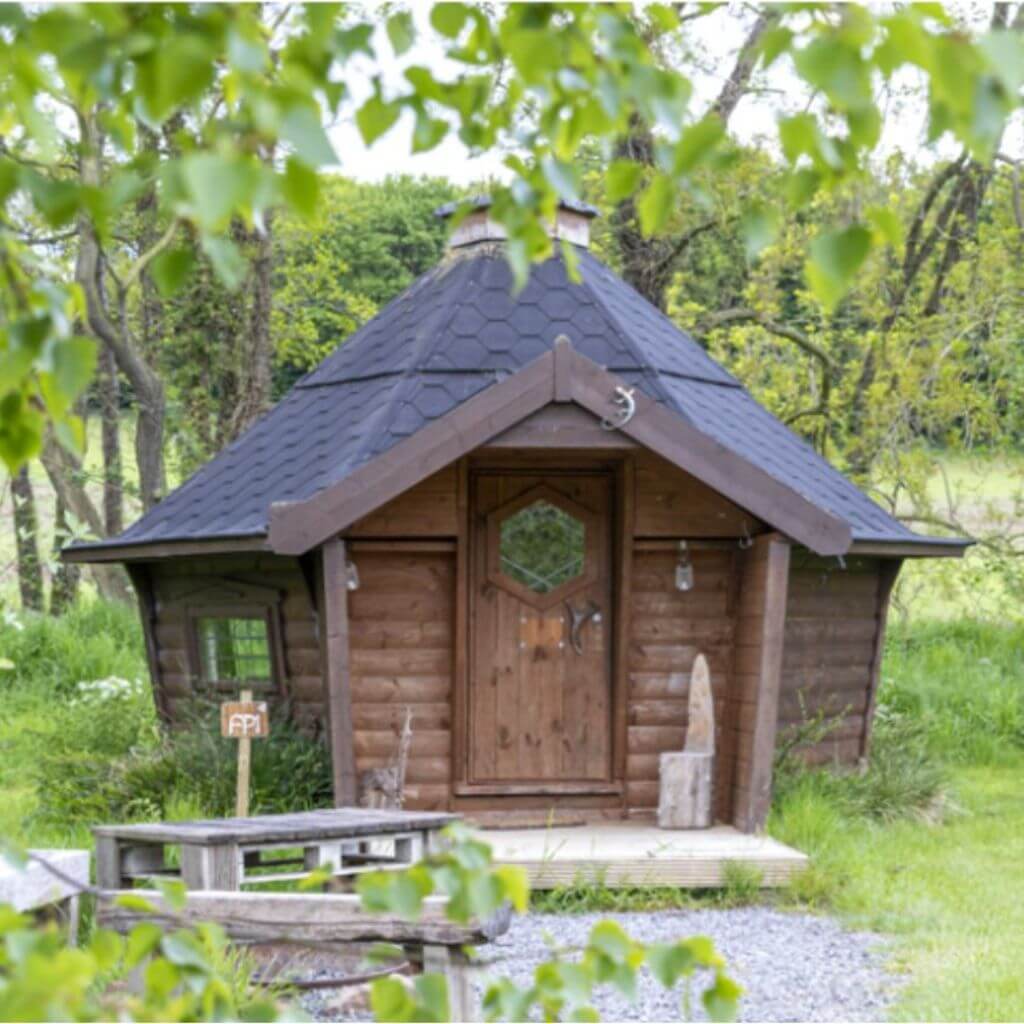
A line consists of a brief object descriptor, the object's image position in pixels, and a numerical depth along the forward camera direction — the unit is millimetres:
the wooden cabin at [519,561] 9633
